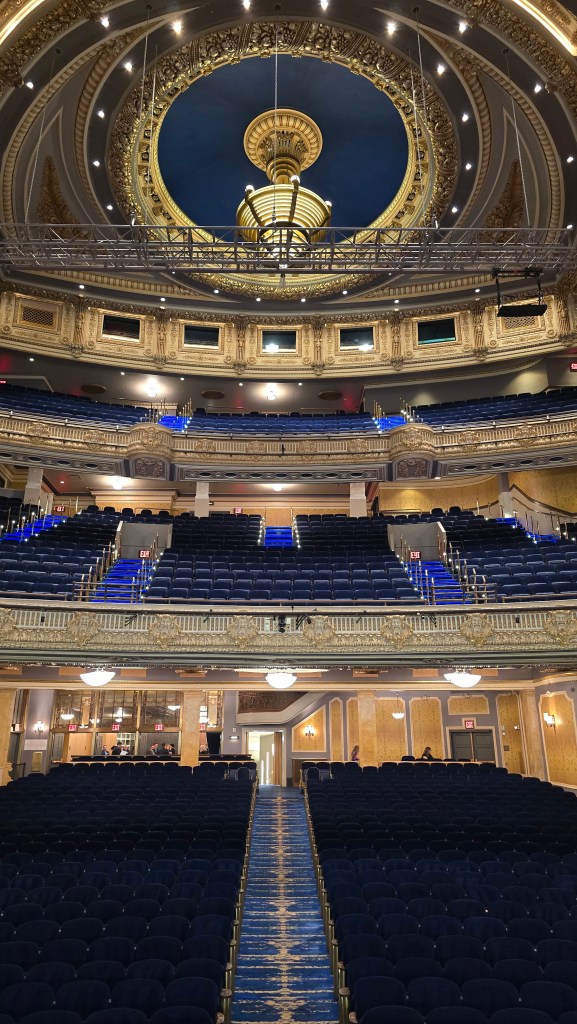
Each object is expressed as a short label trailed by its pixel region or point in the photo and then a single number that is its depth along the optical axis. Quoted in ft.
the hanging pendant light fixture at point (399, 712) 57.36
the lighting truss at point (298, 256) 38.60
